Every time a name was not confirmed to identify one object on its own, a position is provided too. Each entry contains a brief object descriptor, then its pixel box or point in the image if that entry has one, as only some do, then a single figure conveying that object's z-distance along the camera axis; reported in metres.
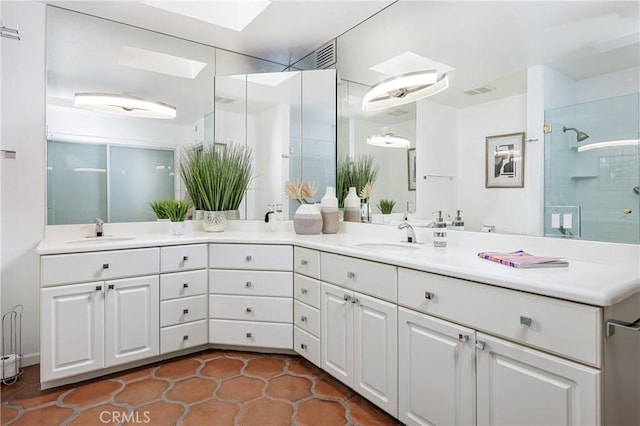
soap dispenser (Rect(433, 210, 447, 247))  1.89
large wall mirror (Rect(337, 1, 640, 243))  1.36
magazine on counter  1.28
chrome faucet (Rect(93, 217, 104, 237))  2.53
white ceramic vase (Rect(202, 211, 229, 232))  2.77
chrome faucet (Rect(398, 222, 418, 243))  2.12
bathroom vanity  1.06
